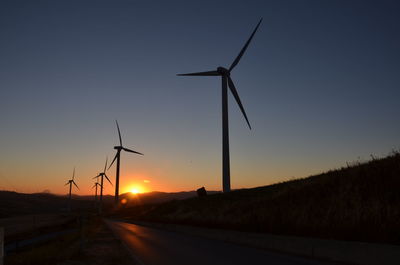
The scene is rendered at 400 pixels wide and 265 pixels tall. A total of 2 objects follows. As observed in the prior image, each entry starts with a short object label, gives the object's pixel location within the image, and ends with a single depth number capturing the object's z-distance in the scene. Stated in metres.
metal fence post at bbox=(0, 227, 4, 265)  6.60
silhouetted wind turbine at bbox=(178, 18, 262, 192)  43.44
